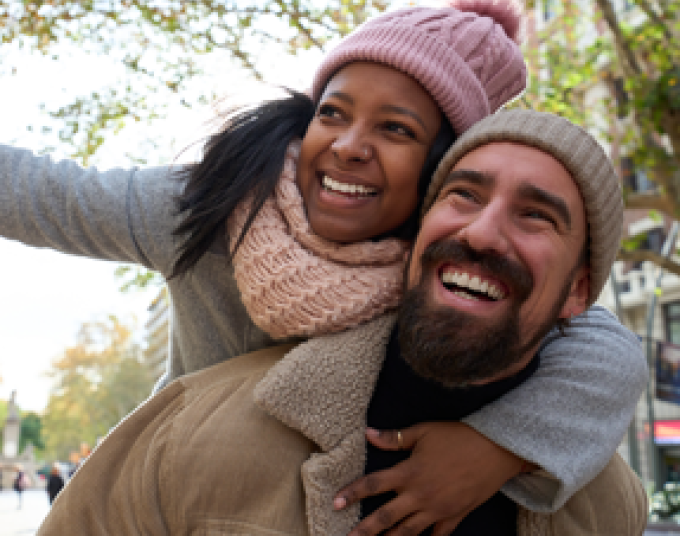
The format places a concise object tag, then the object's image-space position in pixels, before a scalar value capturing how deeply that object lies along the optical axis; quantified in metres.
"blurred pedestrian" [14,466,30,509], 25.11
